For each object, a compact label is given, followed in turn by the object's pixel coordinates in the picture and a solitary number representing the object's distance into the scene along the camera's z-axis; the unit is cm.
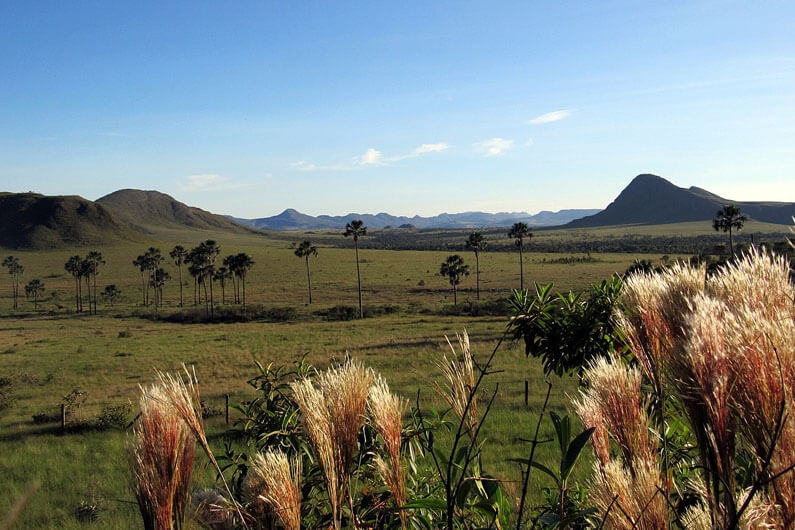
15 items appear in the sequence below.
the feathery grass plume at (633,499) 141
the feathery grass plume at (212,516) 225
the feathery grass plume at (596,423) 213
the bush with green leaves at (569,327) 477
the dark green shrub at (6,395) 2017
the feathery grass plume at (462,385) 191
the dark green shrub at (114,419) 1600
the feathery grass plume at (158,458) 171
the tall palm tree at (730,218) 4908
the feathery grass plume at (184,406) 173
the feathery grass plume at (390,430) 183
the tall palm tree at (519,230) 5784
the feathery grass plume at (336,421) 166
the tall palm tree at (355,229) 5674
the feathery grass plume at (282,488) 166
